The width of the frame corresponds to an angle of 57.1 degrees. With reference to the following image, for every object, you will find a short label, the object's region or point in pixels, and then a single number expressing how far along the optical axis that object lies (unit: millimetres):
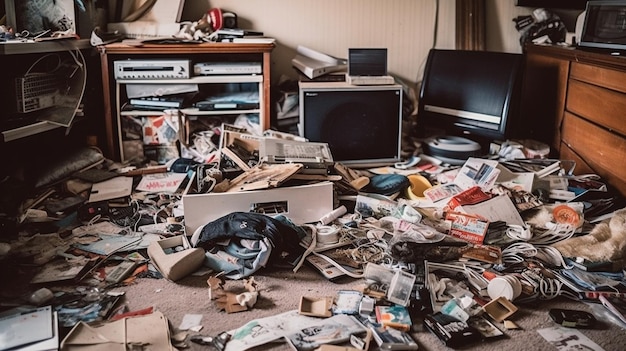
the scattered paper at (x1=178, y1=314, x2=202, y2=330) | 1666
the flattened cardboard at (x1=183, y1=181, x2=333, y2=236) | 2199
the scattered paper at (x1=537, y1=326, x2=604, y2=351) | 1577
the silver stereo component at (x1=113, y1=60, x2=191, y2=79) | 2969
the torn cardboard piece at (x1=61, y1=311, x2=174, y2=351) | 1522
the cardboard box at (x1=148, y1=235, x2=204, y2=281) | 1904
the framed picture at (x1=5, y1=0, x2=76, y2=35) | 2727
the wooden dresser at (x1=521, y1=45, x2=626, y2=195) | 2531
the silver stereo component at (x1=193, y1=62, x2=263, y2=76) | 3047
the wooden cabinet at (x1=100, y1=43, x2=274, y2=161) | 2949
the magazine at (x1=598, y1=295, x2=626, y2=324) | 1708
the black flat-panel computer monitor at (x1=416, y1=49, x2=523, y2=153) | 2984
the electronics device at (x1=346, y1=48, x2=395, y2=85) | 3047
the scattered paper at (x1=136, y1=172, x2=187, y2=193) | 2697
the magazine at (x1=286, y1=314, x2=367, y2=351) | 1556
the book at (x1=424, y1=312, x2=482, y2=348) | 1581
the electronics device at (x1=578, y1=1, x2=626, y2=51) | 2672
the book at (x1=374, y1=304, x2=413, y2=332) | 1646
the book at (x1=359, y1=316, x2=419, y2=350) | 1551
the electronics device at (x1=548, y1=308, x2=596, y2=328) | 1672
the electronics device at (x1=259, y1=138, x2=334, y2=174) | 2480
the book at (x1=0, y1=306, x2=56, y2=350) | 1546
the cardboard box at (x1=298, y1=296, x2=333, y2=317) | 1714
